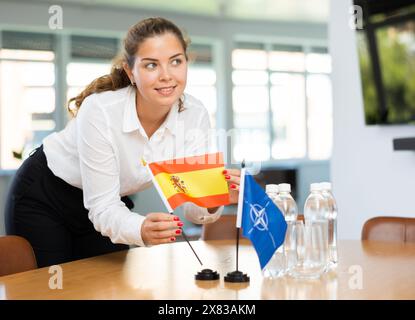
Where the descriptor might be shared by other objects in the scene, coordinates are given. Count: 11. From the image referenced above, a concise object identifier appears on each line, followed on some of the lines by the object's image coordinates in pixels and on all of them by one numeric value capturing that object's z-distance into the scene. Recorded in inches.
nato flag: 74.6
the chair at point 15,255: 88.4
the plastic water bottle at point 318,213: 76.0
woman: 87.1
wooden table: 67.6
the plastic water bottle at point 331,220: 82.0
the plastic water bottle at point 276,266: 77.1
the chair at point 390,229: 113.0
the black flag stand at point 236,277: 73.4
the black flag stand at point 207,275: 75.1
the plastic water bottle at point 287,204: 81.6
